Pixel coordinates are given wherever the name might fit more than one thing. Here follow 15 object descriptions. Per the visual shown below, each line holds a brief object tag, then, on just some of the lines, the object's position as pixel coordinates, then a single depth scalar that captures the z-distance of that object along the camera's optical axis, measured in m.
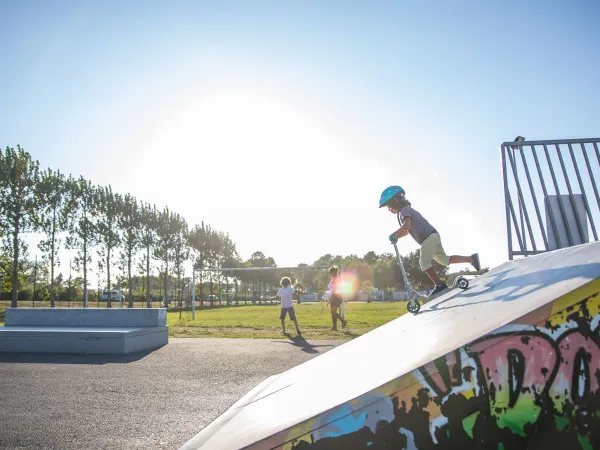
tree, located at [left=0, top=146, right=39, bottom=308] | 29.14
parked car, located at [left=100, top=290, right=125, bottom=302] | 63.02
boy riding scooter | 5.39
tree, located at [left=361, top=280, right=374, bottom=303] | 71.44
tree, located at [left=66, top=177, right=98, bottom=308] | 36.91
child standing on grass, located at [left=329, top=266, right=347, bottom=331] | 13.95
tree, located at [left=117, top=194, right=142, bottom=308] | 43.41
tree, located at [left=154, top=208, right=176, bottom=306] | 47.40
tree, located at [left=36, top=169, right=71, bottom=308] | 33.31
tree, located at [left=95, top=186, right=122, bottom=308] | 40.38
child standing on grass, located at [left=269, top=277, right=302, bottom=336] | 13.61
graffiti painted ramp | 1.71
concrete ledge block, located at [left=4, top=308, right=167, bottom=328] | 11.26
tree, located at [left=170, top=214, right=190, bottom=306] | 49.56
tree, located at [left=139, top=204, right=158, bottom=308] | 45.41
